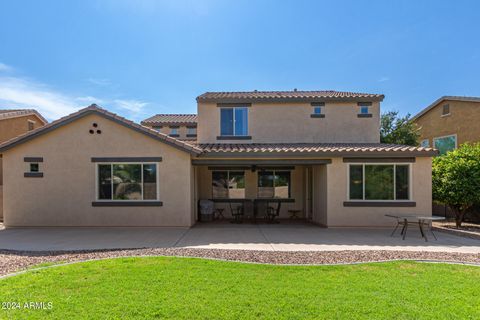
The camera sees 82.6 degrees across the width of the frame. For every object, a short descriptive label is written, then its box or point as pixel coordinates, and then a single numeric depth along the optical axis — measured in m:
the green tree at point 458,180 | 11.59
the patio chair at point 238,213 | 13.23
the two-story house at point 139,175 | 11.23
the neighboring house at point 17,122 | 18.88
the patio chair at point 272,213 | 13.33
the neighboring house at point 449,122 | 19.48
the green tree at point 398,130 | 23.42
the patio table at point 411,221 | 9.46
